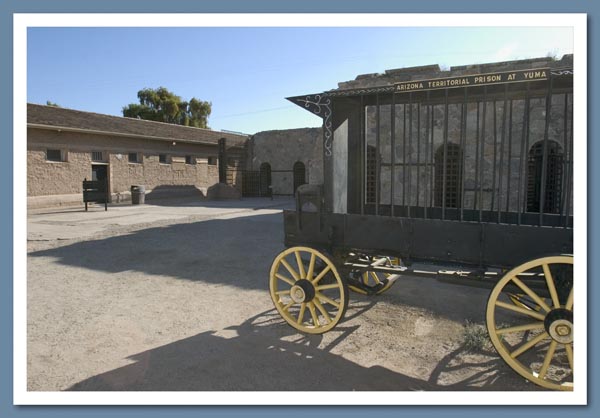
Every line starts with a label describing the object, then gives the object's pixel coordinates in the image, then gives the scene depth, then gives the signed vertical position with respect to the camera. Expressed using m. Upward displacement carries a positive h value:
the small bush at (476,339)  3.61 -1.28
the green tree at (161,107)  39.75 +10.07
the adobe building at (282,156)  25.45 +3.23
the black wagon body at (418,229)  2.93 -0.22
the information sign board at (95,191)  15.90 +0.53
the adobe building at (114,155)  16.78 +2.53
